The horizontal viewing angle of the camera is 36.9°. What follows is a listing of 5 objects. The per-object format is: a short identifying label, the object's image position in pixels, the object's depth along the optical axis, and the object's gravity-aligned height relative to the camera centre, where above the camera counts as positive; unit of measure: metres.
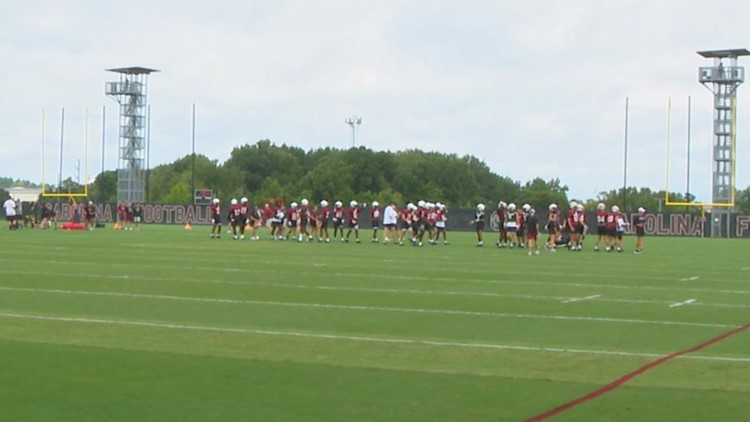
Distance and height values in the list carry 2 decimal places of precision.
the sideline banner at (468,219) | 57.28 +0.16
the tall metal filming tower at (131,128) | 74.25 +5.84
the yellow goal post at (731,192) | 57.16 +1.88
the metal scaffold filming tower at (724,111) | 59.09 +6.29
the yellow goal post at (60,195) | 63.84 +1.10
